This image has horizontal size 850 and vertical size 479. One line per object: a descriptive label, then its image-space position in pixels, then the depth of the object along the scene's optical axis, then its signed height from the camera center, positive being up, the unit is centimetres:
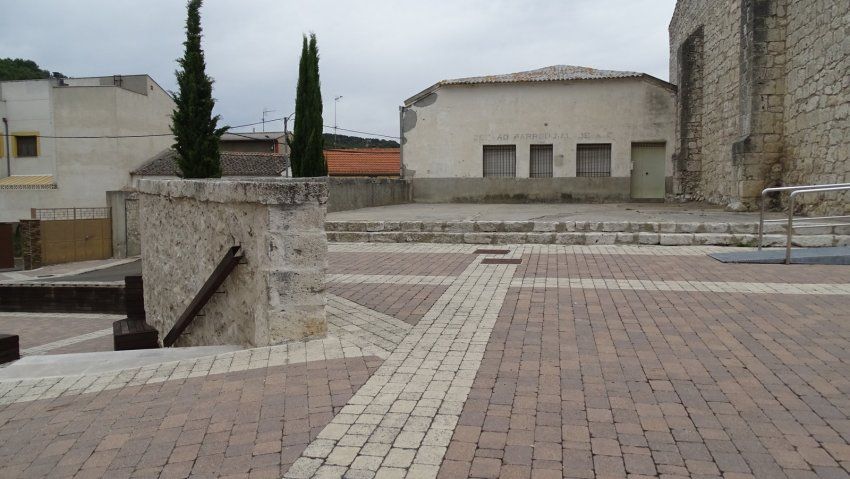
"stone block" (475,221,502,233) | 1209 -46
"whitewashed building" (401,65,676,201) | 2155 +240
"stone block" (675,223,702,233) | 1093 -45
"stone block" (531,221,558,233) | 1173 -47
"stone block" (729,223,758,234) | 1075 -46
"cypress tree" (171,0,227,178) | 1348 +203
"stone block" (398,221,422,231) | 1252 -47
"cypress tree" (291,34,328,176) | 1881 +260
